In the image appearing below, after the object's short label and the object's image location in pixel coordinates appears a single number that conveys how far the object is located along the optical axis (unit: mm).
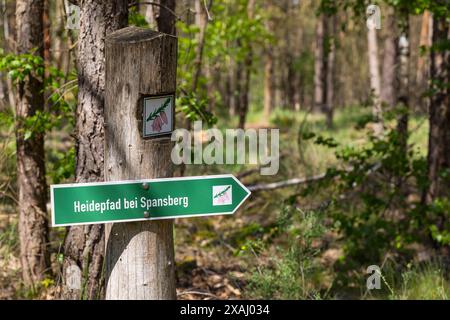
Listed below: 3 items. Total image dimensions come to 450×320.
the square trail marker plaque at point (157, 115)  2574
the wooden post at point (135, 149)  2566
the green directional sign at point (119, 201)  2539
